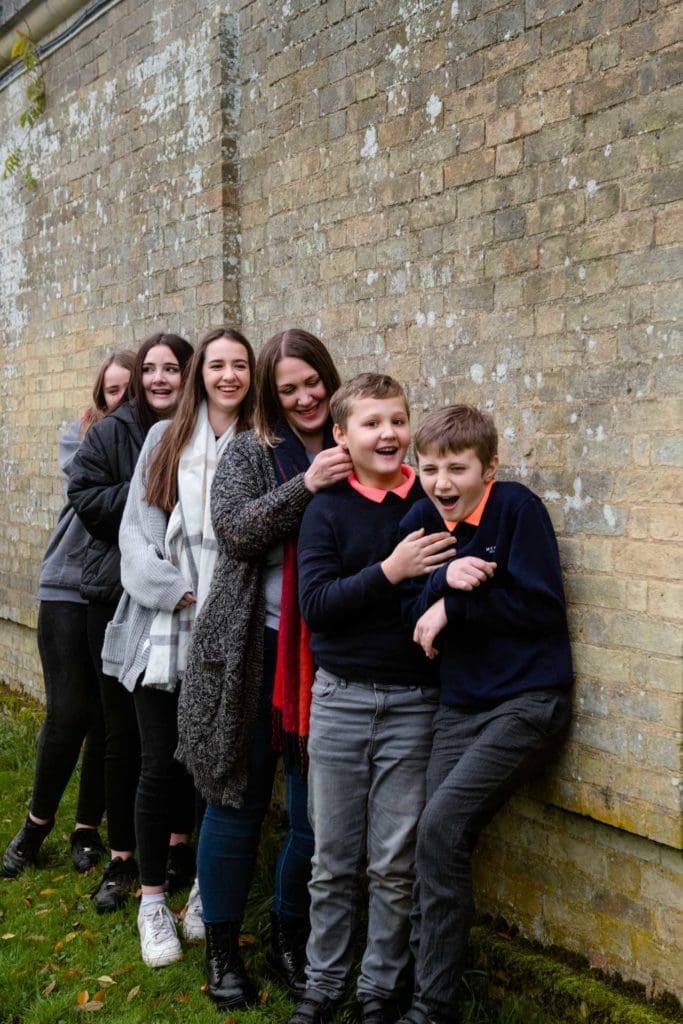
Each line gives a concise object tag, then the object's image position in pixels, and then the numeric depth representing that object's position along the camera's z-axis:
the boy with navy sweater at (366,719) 3.23
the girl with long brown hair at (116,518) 4.25
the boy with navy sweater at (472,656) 3.04
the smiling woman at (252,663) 3.49
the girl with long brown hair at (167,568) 3.85
